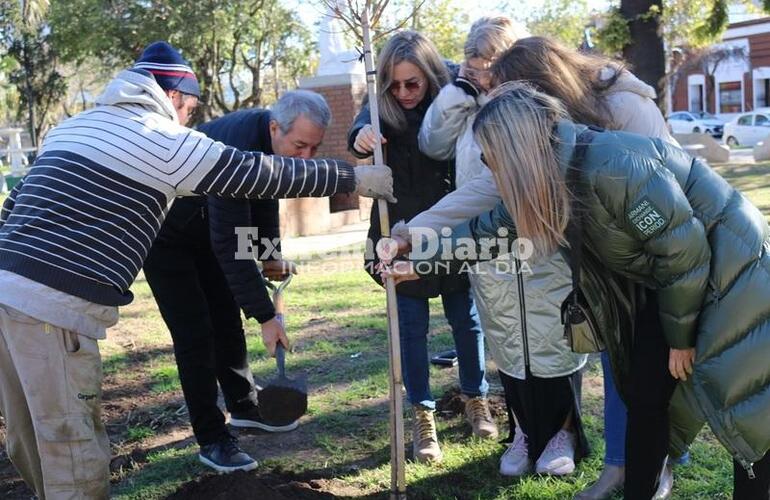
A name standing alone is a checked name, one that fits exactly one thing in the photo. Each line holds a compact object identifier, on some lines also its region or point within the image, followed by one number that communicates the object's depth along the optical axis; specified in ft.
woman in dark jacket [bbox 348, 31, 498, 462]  11.93
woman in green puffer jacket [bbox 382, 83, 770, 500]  7.83
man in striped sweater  8.55
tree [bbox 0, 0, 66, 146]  87.92
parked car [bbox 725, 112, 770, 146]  100.78
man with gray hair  10.92
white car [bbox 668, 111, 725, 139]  120.47
